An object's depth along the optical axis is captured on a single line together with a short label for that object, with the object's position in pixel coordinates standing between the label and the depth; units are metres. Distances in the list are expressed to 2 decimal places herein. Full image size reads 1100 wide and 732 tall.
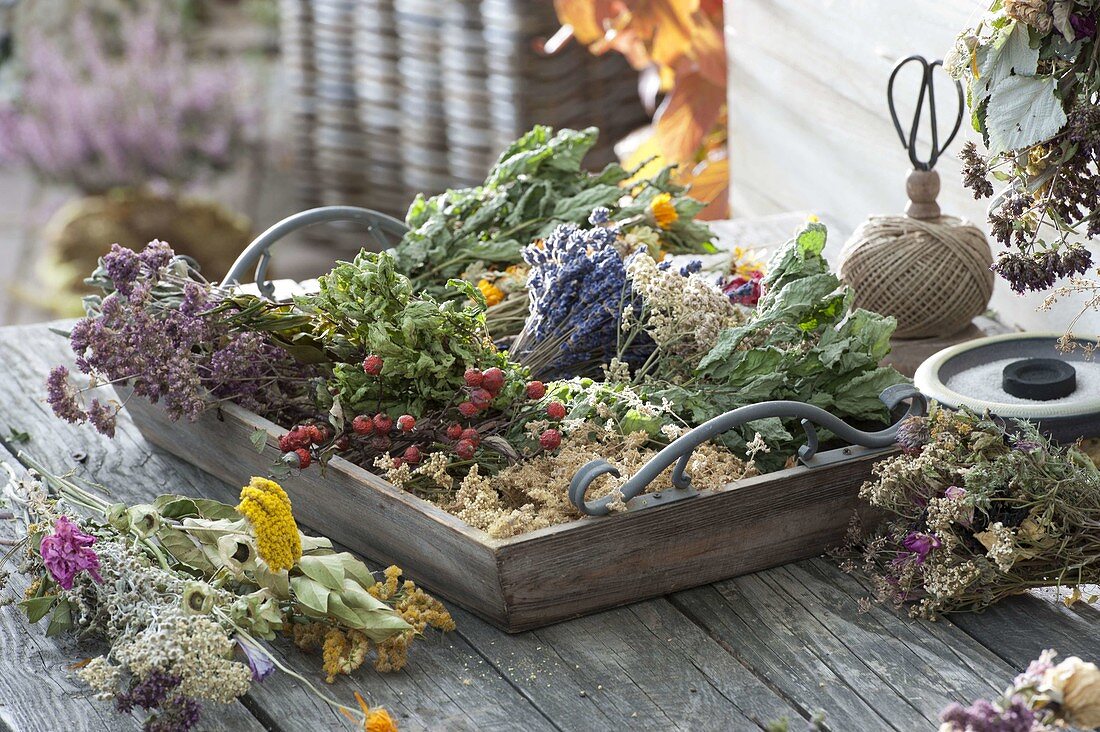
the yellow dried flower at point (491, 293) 2.26
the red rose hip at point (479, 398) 2.00
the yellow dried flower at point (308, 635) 1.92
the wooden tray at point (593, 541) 1.92
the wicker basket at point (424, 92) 3.70
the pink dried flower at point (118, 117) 5.19
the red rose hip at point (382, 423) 2.00
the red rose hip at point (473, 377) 2.00
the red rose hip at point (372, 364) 2.00
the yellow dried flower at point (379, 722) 1.82
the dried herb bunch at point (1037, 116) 1.92
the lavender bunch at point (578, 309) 2.12
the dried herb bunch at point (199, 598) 1.84
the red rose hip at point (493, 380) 2.01
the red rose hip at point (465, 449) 1.99
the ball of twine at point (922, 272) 2.18
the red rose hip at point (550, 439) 2.00
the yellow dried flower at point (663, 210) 2.33
